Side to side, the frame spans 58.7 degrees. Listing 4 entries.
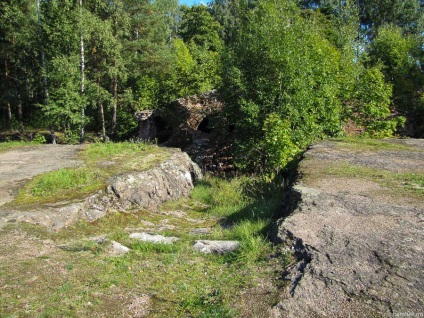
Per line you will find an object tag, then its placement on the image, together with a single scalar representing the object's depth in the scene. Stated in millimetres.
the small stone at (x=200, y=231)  5633
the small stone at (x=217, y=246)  4240
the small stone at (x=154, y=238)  4857
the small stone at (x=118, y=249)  4337
